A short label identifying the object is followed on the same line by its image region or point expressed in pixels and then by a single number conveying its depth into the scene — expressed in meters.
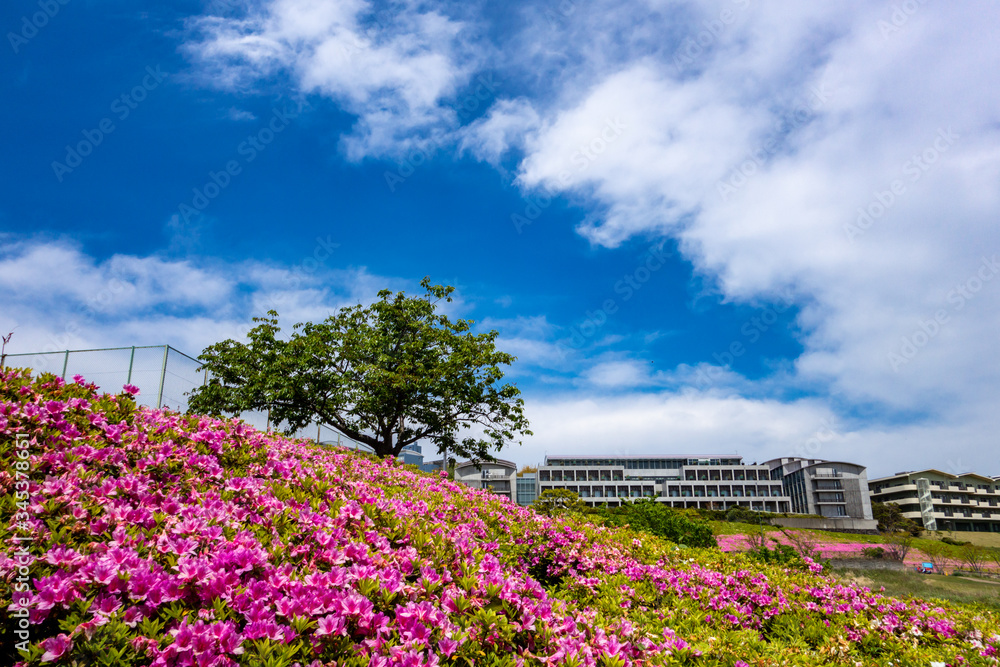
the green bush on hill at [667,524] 20.78
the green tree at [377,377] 21.23
